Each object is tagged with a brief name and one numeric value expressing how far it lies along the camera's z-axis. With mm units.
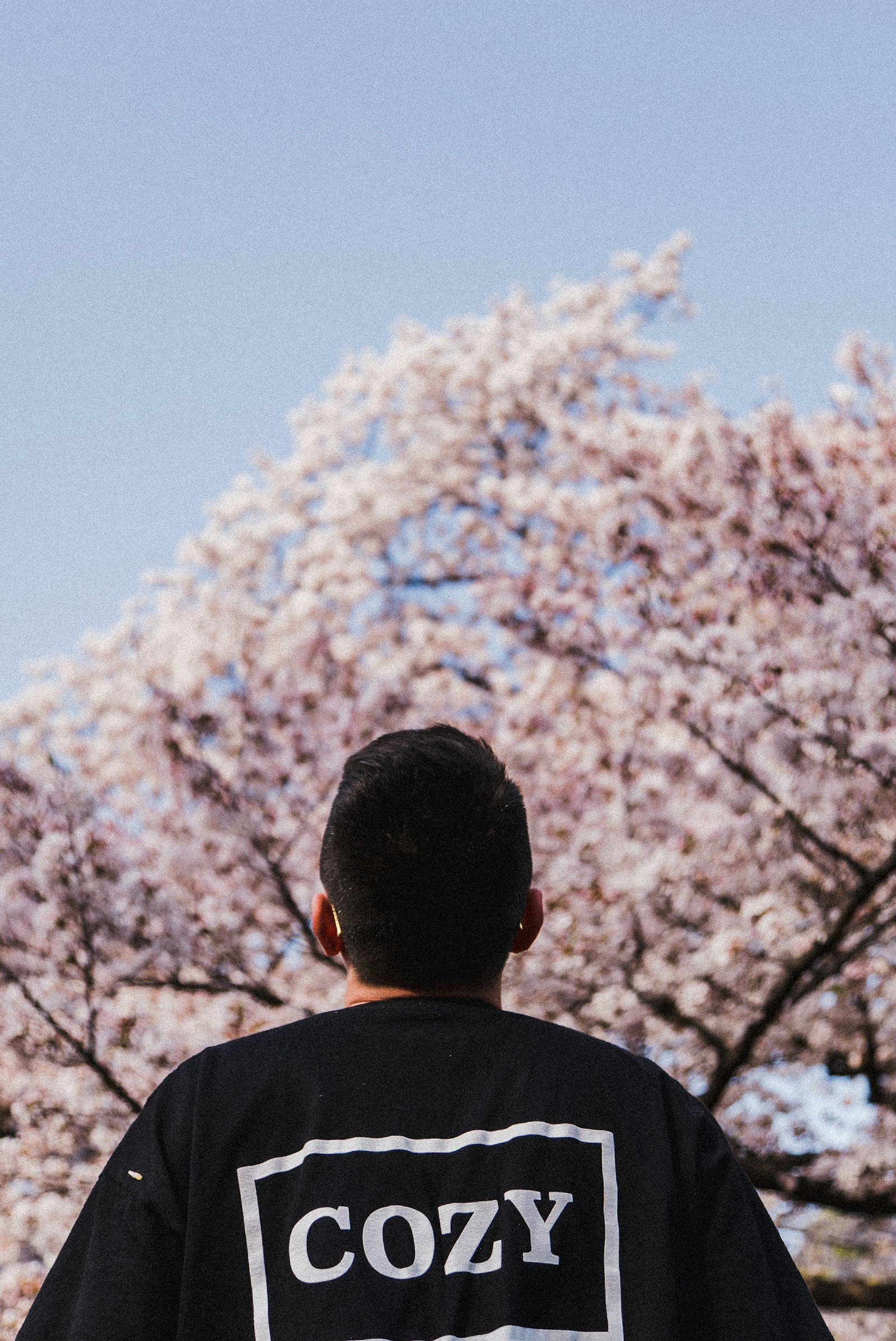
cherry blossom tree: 7173
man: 2278
